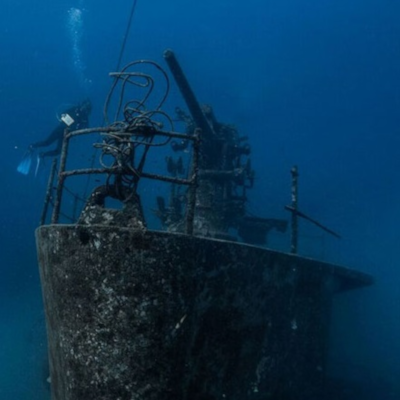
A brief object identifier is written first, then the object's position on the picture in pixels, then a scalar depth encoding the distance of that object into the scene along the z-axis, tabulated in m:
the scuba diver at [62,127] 13.11
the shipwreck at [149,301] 3.27
